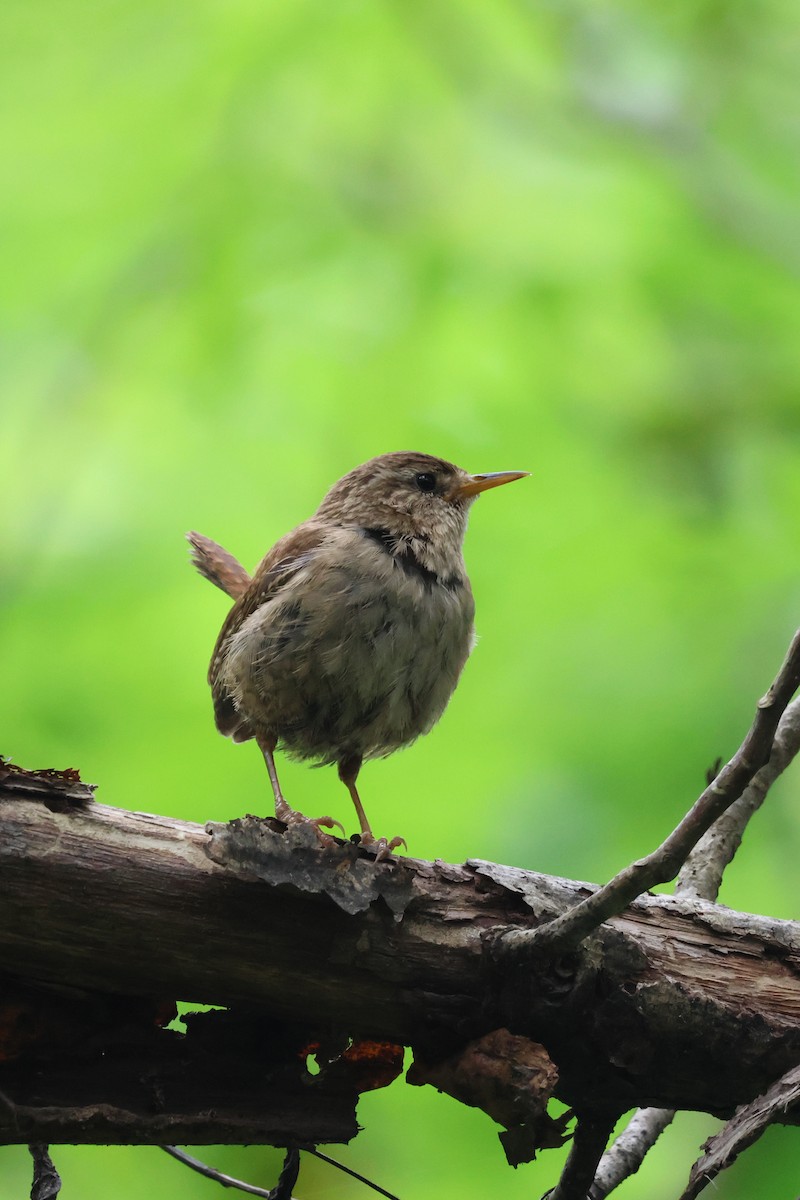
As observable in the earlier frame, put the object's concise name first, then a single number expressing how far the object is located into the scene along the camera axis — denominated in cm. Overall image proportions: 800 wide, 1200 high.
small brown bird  664
